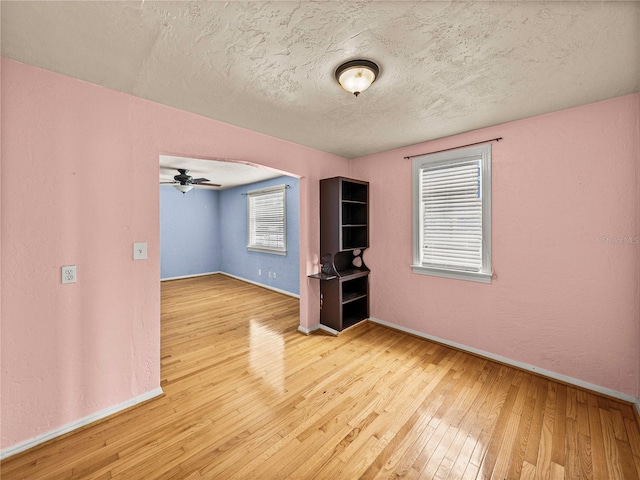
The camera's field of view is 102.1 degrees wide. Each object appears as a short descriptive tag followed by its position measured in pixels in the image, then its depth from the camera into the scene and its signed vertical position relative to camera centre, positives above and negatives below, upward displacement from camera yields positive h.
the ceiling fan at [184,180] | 4.50 +1.01
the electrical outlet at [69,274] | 1.73 -0.25
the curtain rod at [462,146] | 2.59 +0.97
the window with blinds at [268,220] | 5.37 +0.35
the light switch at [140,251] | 2.02 -0.11
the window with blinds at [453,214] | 2.70 +0.24
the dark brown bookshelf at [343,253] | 3.27 -0.24
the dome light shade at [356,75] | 1.59 +1.03
